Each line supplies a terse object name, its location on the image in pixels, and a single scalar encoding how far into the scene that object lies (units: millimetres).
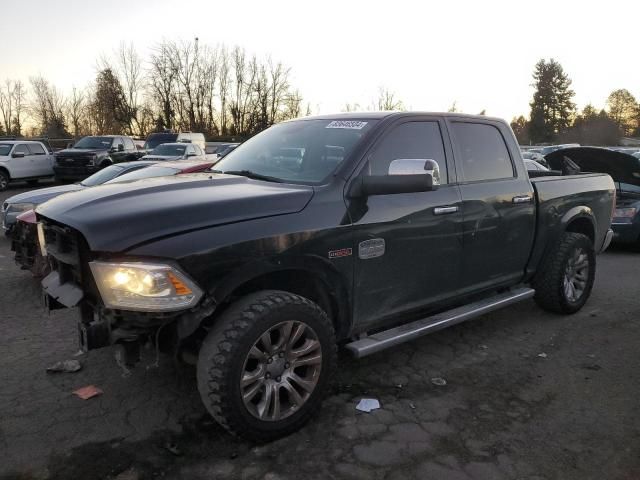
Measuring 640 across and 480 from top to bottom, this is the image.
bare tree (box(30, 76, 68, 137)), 57188
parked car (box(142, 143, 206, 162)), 16984
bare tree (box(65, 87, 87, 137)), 56000
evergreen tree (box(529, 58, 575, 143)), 77438
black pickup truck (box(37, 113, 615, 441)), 2637
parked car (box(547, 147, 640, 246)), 7629
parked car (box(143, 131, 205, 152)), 26069
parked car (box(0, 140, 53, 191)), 17969
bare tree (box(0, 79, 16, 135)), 61562
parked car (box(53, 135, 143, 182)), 19141
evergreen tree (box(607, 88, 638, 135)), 82269
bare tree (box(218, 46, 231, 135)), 53438
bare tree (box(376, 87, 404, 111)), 46944
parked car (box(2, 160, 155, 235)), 7641
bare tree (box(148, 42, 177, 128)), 51562
